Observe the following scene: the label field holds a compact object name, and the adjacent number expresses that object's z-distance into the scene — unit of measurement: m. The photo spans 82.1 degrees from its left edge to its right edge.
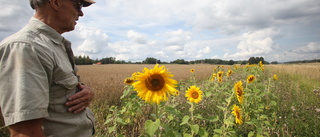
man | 1.13
